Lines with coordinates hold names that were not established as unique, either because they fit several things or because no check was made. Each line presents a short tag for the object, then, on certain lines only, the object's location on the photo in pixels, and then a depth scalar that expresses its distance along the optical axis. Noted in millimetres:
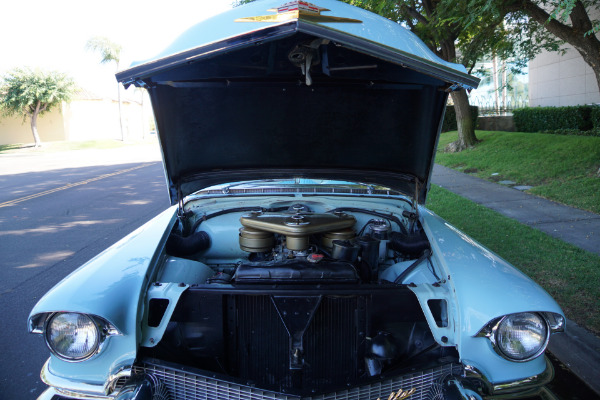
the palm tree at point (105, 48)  39469
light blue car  2107
